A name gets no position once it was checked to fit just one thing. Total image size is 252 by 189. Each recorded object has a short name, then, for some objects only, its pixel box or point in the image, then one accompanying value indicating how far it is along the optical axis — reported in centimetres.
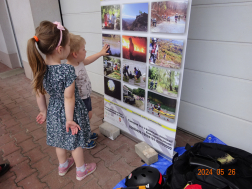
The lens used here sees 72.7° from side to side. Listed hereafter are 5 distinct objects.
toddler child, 178
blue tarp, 181
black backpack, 139
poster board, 155
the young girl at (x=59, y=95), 136
